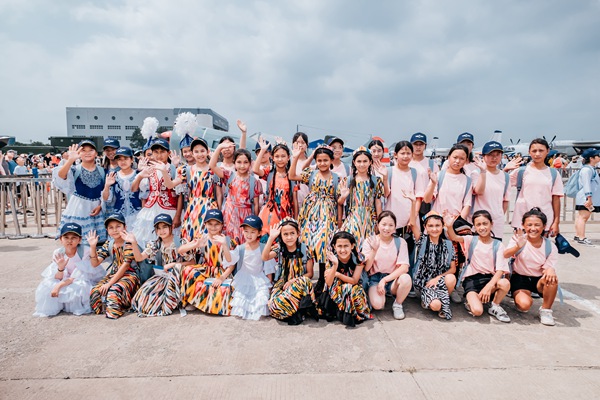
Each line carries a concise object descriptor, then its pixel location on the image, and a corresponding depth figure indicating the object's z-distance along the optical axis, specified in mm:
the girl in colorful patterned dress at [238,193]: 4152
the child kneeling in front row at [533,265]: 3514
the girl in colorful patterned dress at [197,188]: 4113
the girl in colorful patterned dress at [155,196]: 4234
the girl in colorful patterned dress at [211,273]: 3684
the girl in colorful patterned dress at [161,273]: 3686
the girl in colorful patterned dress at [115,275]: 3662
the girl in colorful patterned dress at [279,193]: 4133
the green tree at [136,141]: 57875
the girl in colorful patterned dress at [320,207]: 3785
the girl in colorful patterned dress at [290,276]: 3469
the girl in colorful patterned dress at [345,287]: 3467
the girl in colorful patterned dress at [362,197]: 3926
